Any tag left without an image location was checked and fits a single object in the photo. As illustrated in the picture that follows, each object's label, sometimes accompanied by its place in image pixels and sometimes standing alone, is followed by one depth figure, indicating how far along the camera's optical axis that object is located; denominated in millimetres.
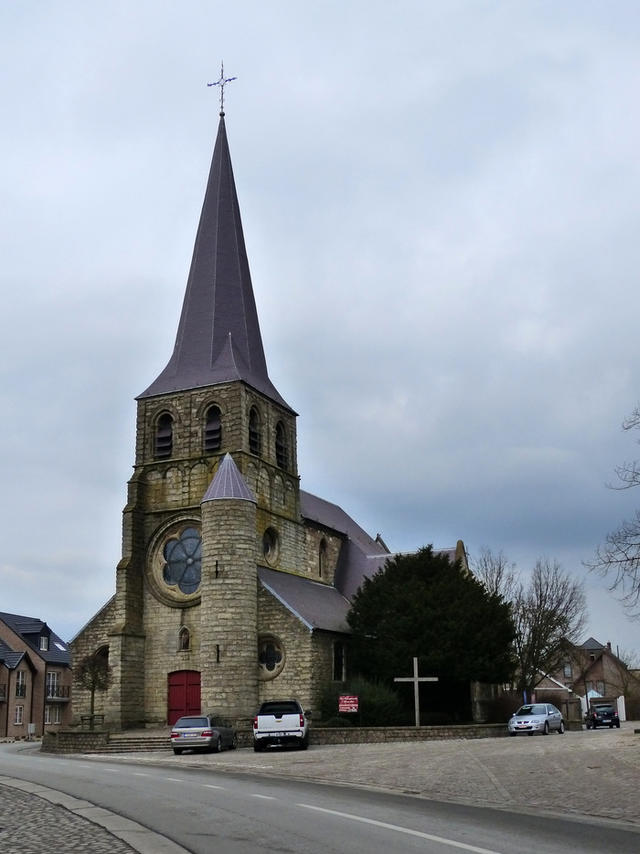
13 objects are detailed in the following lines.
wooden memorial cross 31578
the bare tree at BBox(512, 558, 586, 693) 51500
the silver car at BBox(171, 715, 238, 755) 27422
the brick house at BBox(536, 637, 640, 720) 77625
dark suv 45188
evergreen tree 35500
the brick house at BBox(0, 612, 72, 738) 59938
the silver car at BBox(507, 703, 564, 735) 32531
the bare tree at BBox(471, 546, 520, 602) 57938
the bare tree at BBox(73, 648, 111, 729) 36906
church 35531
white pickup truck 27219
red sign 32031
